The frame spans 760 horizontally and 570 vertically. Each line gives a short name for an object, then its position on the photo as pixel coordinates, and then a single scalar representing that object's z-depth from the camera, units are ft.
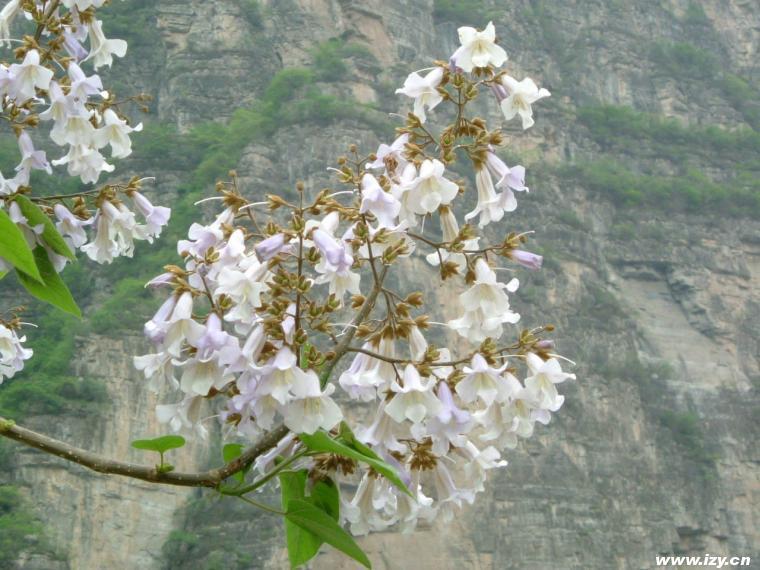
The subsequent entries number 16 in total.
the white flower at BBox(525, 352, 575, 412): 6.42
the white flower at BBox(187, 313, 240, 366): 5.79
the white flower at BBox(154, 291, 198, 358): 6.06
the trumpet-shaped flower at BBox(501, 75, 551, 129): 6.98
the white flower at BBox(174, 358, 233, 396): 5.99
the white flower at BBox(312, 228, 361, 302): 5.91
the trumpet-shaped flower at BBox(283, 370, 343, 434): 5.50
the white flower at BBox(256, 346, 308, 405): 5.61
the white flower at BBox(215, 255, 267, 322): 5.98
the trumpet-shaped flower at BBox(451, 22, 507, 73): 6.99
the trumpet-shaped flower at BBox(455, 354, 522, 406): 6.09
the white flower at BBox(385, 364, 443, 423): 5.91
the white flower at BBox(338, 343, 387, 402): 6.40
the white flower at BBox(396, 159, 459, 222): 6.21
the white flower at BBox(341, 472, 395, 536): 6.57
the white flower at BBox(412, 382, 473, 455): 5.92
